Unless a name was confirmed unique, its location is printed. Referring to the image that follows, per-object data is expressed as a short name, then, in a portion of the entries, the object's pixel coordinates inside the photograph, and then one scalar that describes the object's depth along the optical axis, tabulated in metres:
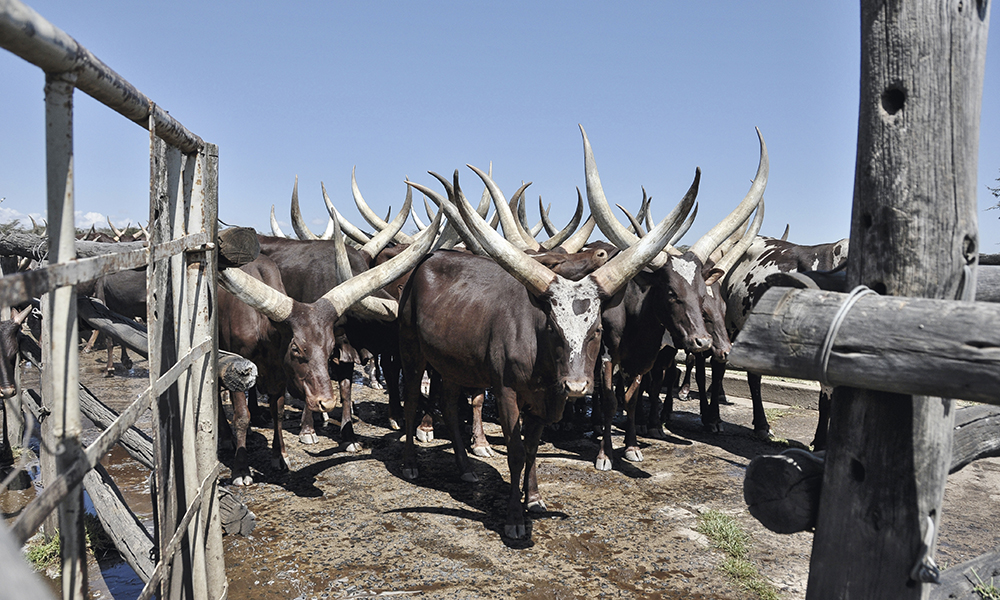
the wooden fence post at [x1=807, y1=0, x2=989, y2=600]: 1.90
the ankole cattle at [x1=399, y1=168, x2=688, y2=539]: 4.15
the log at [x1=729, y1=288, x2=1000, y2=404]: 1.58
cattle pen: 1.49
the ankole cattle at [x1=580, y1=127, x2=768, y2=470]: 5.78
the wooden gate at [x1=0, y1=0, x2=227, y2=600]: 1.43
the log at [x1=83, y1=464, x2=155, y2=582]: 3.39
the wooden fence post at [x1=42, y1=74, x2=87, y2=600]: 1.46
